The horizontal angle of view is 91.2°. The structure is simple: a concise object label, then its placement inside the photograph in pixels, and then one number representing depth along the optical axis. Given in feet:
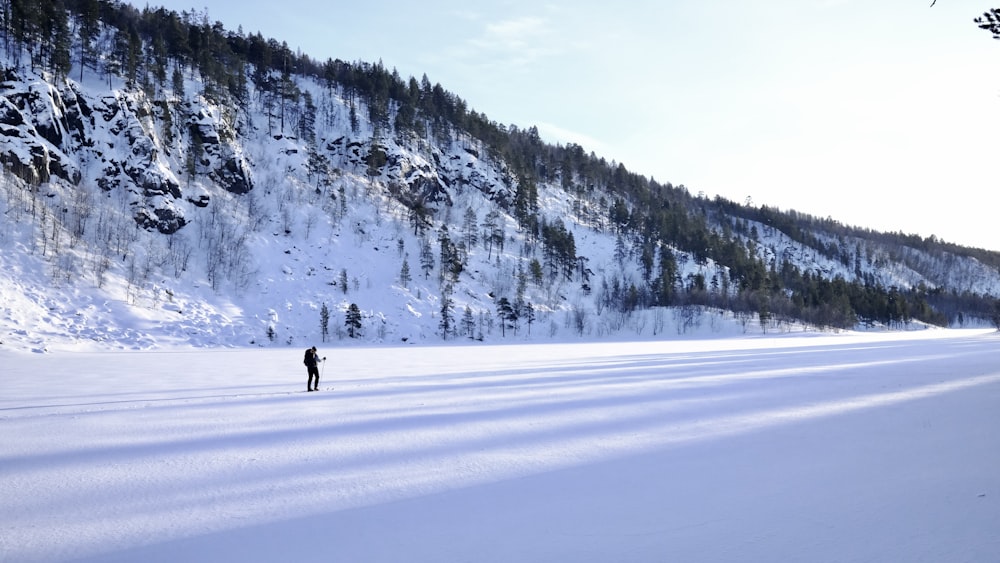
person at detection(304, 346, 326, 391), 54.34
